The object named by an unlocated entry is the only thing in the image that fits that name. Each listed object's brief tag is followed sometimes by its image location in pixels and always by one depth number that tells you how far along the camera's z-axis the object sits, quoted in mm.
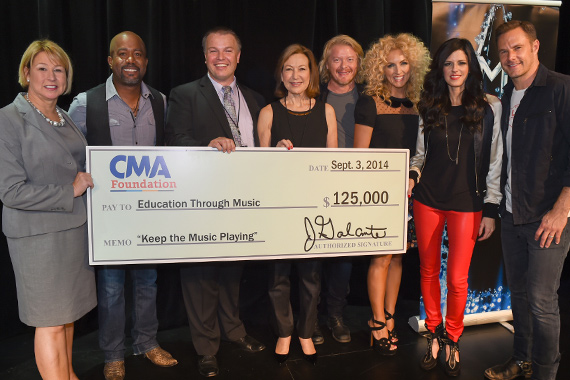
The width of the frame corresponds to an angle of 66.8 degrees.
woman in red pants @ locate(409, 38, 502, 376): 2189
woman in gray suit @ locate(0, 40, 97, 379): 1787
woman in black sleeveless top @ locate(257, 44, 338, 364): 2301
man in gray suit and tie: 2340
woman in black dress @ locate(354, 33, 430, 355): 2402
